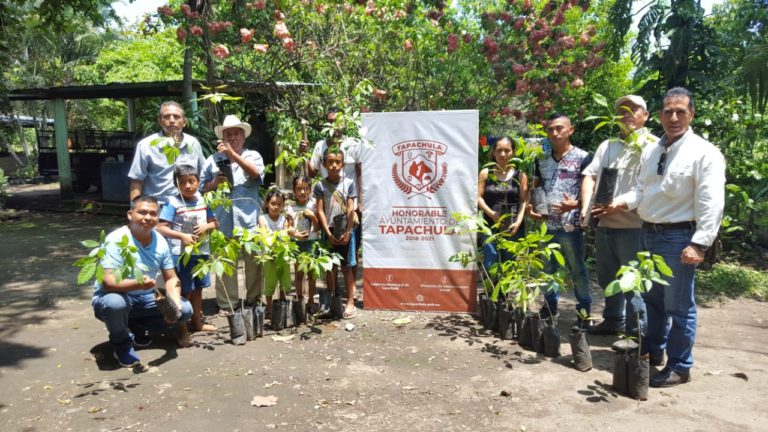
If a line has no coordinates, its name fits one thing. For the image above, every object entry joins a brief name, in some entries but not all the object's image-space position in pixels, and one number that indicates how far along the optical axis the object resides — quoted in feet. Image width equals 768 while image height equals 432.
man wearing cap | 12.60
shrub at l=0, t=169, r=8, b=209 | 41.91
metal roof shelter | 36.17
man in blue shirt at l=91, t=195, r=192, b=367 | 11.91
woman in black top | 15.24
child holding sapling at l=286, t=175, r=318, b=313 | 15.55
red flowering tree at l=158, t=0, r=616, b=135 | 26.73
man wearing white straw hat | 14.88
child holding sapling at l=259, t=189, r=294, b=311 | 14.46
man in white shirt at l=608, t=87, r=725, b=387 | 10.21
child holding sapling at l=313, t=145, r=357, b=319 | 15.47
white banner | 15.74
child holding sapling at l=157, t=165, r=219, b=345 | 13.75
